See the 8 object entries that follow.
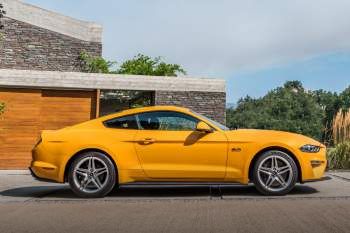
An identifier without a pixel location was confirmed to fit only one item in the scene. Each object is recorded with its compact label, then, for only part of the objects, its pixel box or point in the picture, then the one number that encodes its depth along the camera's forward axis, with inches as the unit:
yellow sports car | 321.1
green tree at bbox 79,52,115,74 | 876.6
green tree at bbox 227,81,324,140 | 3356.3
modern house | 614.9
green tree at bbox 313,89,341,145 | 4015.8
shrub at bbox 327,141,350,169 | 540.4
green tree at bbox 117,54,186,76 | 1069.1
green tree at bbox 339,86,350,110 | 3940.0
